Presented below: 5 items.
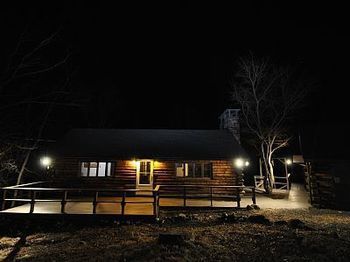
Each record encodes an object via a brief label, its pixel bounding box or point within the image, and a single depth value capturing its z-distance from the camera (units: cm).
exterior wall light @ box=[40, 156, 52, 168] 1520
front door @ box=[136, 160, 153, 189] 1580
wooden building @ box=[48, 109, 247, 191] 1542
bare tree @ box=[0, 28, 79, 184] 964
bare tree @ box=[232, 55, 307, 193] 1859
